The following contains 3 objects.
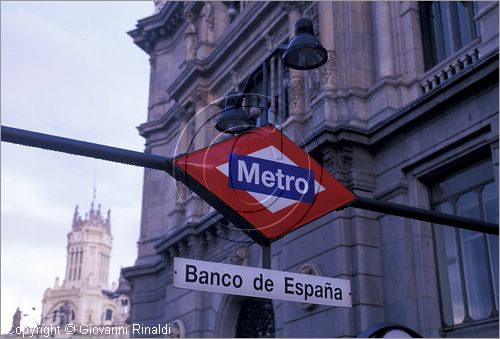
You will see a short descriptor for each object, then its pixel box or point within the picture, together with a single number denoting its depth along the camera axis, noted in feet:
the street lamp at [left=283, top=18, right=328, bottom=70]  28.27
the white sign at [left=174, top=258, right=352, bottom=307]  20.86
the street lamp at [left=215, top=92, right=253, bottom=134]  29.35
